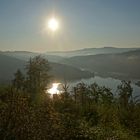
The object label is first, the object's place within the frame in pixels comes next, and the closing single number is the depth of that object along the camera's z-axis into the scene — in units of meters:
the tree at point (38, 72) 29.51
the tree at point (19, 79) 30.40
